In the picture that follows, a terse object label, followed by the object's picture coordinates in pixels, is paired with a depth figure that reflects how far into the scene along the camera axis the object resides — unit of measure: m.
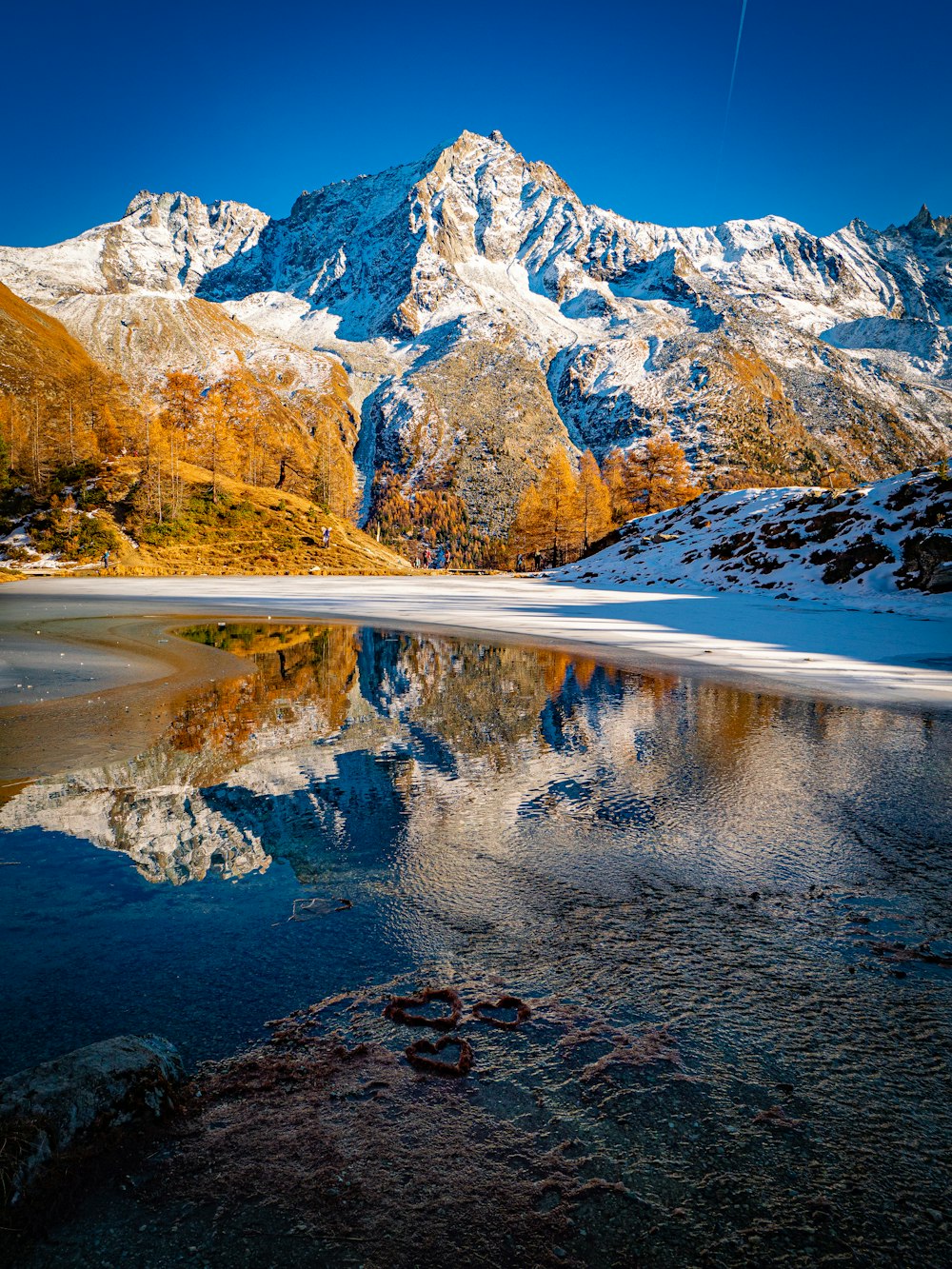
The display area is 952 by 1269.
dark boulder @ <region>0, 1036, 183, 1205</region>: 1.60
